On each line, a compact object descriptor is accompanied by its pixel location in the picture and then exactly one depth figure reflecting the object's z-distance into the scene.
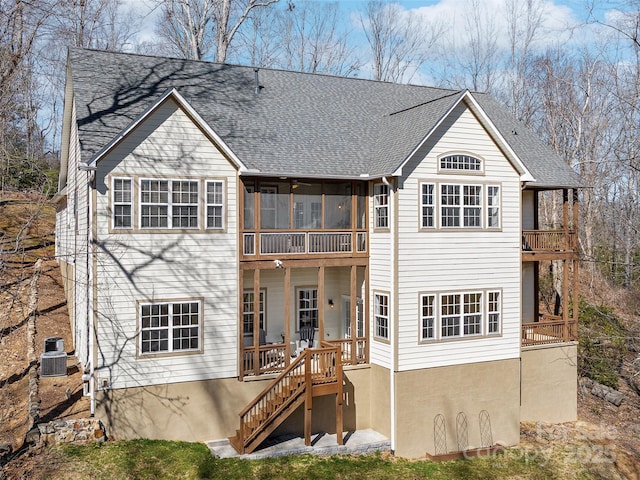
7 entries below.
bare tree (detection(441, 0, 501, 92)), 42.69
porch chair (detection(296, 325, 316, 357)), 20.12
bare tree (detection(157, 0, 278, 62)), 32.97
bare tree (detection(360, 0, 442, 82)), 42.78
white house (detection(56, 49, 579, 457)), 16.16
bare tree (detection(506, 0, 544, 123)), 38.72
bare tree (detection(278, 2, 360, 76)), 42.53
